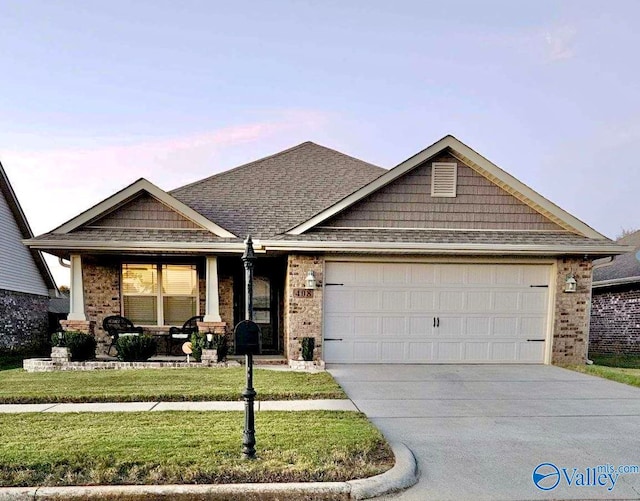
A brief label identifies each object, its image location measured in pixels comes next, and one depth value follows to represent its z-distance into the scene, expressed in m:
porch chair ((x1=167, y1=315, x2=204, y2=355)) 8.78
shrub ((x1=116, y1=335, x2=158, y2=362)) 7.98
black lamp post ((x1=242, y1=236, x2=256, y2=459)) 3.28
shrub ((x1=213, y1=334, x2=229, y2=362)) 8.16
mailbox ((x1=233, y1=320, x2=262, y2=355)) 3.30
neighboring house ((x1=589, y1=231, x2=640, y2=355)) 12.55
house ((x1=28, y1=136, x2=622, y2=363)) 8.20
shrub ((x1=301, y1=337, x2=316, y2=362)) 7.88
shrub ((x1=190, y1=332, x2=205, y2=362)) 8.10
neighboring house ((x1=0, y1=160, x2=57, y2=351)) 13.01
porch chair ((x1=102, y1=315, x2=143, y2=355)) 8.95
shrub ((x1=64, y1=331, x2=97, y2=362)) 7.95
